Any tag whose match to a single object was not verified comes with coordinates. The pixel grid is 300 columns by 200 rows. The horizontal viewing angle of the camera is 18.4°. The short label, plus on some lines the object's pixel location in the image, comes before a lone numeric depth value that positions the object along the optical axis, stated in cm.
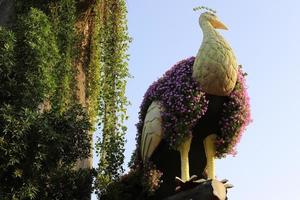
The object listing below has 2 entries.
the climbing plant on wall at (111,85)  1365
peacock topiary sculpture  1206
